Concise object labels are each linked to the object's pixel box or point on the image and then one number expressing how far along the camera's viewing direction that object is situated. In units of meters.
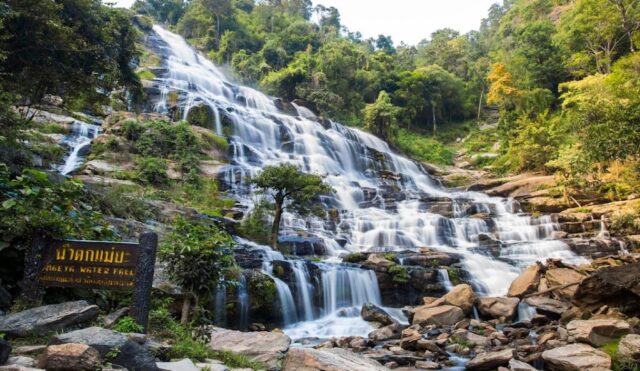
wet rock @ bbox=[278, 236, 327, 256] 16.16
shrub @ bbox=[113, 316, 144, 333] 4.84
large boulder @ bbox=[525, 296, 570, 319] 10.99
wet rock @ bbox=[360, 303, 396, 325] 11.55
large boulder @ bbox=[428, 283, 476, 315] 11.86
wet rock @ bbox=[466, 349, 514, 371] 7.50
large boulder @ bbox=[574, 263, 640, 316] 9.27
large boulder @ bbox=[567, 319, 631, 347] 7.70
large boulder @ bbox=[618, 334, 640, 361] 6.66
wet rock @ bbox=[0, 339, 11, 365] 3.39
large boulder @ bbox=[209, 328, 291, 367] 5.49
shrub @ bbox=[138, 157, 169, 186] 18.91
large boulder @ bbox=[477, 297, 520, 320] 11.44
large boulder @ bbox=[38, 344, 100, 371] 3.40
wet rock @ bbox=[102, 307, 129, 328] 5.02
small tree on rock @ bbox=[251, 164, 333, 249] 14.73
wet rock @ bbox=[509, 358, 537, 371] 6.93
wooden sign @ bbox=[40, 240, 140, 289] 5.08
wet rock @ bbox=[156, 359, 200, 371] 3.99
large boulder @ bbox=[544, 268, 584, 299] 12.16
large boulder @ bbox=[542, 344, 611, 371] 6.71
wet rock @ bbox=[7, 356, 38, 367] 3.49
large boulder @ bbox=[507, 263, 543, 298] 13.01
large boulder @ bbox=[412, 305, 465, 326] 11.06
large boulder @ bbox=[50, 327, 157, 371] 3.73
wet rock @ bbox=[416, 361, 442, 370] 7.88
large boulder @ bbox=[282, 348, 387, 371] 4.99
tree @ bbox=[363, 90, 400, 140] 38.03
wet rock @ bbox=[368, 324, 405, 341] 10.02
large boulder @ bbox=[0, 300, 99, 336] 4.44
